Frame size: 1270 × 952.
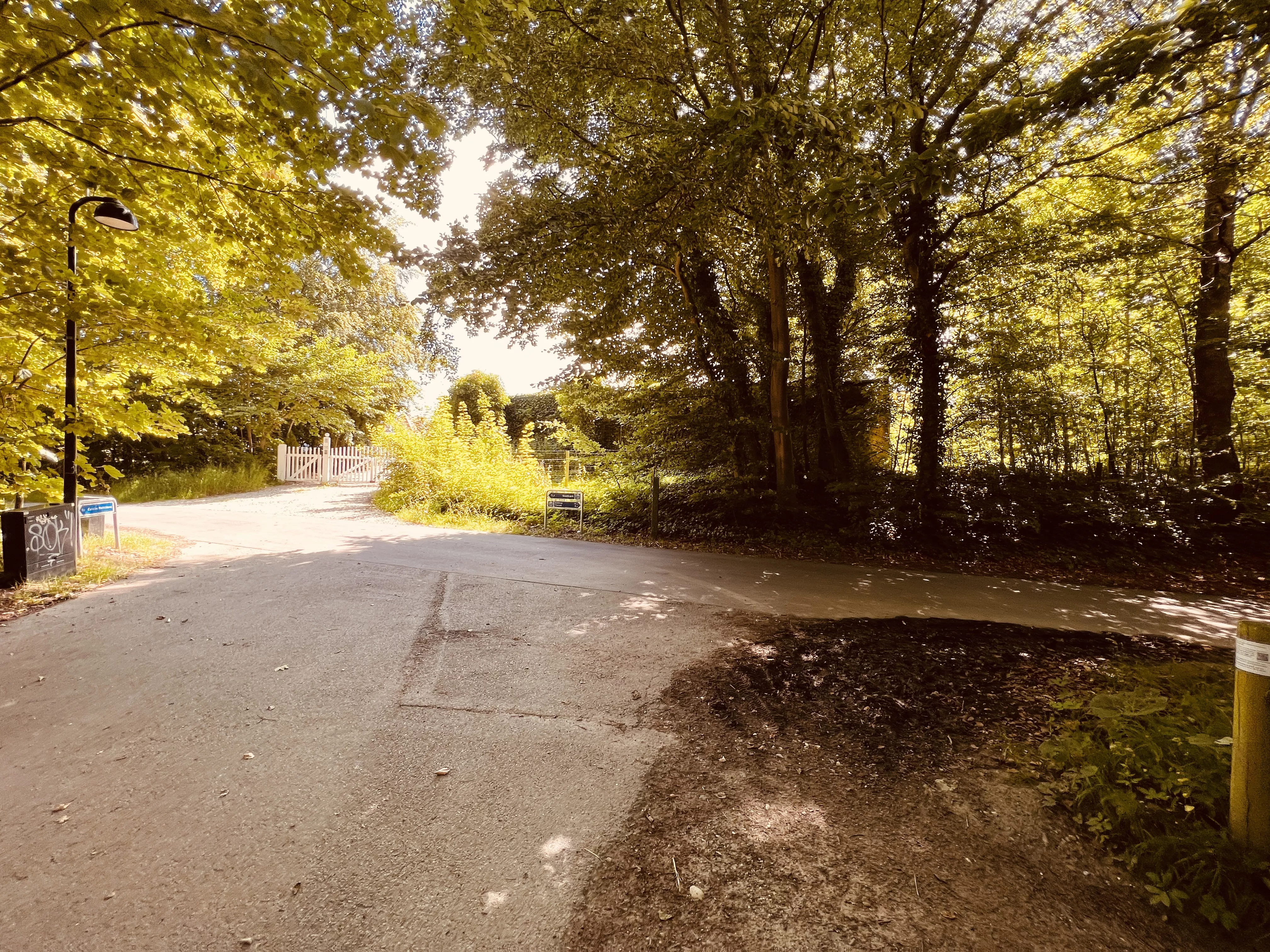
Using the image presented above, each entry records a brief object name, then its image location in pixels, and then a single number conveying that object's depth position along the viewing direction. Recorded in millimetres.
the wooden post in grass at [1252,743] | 2043
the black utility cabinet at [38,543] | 5645
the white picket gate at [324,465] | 21094
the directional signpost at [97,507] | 6992
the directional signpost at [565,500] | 11203
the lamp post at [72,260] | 5039
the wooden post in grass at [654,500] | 10664
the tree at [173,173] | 2967
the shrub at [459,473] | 13242
